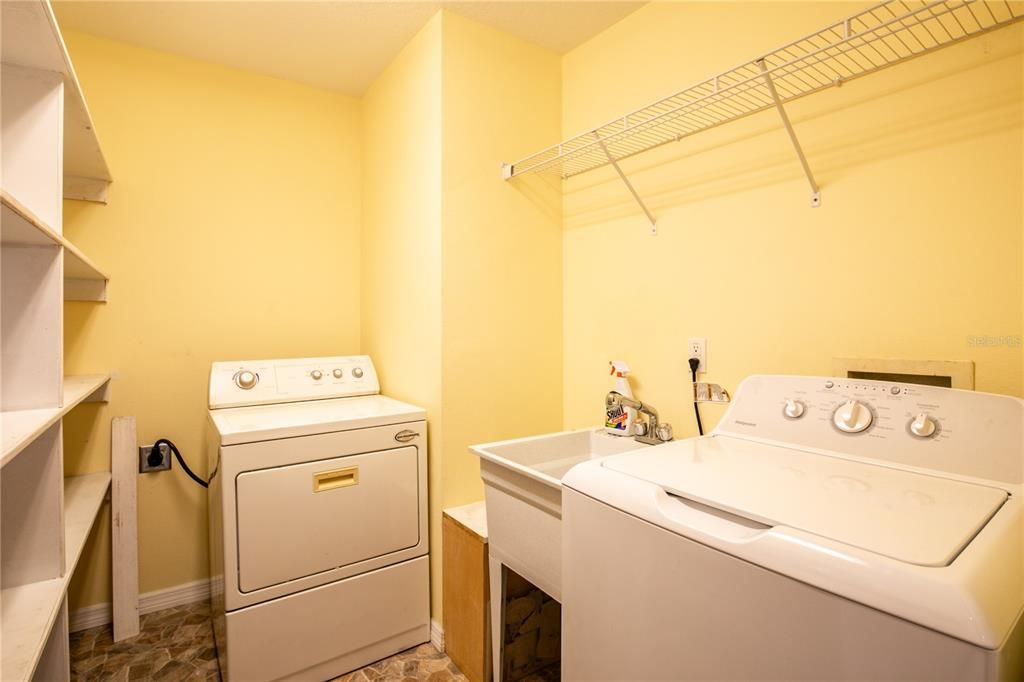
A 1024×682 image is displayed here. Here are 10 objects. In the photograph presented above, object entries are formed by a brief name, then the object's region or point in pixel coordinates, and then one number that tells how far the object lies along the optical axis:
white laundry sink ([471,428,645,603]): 1.35
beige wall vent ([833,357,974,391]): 1.14
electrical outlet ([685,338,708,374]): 1.68
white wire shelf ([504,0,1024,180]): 1.12
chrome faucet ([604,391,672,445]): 1.75
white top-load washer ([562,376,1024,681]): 0.60
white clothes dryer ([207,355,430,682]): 1.63
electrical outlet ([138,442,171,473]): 2.24
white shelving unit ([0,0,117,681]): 1.14
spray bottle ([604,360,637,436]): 1.83
